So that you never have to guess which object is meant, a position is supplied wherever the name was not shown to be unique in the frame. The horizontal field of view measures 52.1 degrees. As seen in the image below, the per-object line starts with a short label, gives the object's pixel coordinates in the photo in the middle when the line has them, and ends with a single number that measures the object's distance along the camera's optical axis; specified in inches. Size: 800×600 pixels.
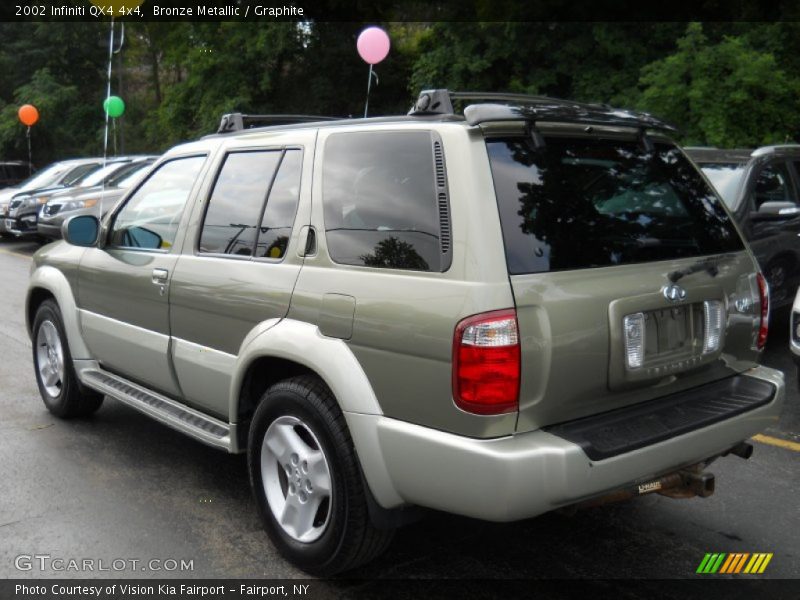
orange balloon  1064.8
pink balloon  452.1
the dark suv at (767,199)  269.4
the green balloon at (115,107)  832.2
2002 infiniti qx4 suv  109.3
